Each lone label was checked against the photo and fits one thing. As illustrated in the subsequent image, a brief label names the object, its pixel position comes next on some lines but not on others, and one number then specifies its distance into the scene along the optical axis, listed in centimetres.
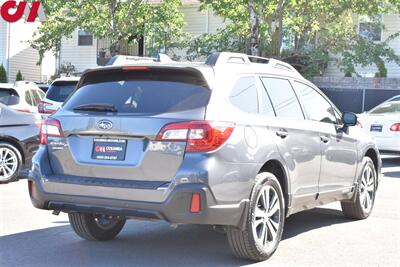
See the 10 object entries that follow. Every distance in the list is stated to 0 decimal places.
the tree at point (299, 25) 2077
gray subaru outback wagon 508
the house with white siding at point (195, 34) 2769
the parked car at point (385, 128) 1363
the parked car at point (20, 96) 1181
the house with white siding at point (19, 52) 3325
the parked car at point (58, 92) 1348
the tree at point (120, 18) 2431
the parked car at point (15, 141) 1077
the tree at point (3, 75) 3159
